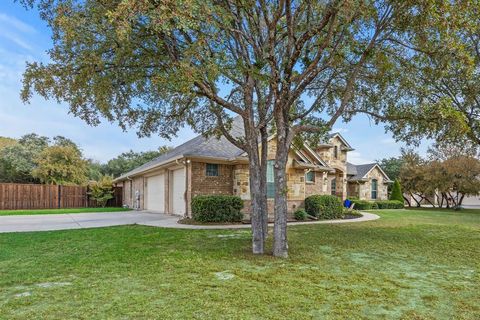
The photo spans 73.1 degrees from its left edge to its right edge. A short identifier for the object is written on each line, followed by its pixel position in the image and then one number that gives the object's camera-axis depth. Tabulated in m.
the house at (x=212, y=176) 15.21
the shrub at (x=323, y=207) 16.88
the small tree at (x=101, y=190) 25.83
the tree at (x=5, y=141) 34.58
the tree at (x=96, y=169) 41.96
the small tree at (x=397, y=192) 30.30
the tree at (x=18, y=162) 29.33
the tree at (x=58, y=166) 27.28
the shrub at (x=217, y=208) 13.79
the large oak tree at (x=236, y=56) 6.60
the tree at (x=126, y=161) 43.69
